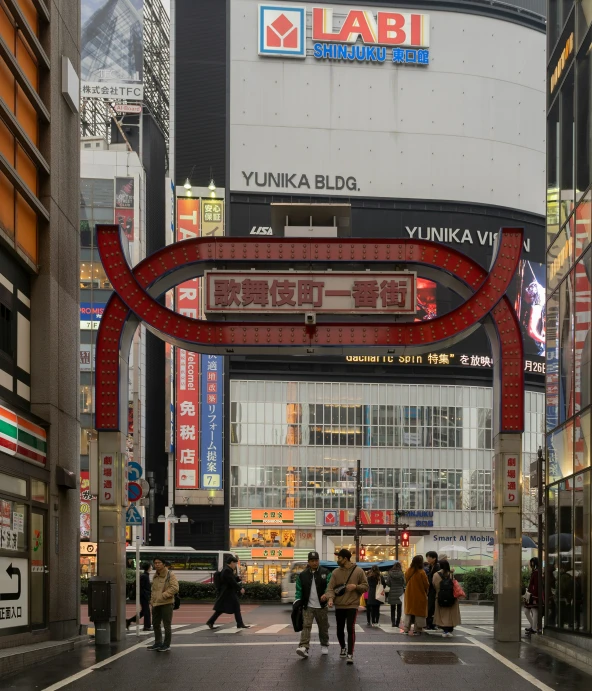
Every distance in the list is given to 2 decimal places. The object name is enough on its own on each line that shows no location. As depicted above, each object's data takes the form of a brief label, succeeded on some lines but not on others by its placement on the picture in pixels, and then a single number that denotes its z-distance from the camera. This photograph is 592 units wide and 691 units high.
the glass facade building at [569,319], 20.88
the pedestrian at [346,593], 18.83
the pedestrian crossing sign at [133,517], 25.27
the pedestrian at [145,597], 28.66
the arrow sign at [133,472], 25.50
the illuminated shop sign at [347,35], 88.69
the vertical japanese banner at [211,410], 79.00
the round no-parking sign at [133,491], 25.25
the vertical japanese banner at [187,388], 76.88
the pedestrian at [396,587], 30.23
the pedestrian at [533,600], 24.94
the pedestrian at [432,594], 27.42
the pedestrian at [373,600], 33.16
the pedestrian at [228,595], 27.95
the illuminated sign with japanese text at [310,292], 25.20
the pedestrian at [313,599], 19.23
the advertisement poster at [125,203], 76.62
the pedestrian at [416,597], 25.66
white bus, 55.69
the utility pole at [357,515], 63.09
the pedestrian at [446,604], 25.00
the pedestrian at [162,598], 20.86
